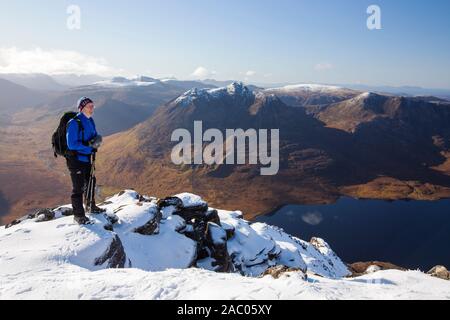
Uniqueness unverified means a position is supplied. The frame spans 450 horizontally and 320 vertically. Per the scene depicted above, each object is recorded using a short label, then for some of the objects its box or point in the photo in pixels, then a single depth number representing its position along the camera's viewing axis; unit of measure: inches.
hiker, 516.4
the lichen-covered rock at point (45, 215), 780.1
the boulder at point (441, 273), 699.4
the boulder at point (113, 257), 531.8
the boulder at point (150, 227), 916.6
